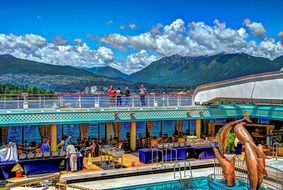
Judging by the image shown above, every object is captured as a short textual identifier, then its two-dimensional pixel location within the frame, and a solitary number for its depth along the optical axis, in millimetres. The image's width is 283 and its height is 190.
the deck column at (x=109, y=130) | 19611
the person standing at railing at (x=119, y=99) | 18580
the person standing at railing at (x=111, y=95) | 18379
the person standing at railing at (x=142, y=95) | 19176
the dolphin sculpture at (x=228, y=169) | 13412
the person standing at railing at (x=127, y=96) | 18740
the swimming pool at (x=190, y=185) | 13412
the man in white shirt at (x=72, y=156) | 14633
